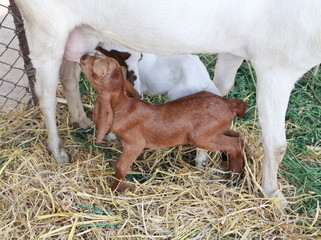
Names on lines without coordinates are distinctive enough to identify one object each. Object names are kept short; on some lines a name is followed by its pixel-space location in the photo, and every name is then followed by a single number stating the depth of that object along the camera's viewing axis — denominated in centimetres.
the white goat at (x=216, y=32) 201
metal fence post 288
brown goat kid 225
